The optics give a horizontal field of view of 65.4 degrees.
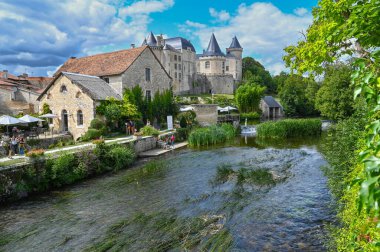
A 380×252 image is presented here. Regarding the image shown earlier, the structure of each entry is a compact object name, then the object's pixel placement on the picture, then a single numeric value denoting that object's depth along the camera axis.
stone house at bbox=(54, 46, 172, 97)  29.08
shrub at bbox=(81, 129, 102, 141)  22.58
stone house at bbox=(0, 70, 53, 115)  31.95
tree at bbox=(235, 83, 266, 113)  54.72
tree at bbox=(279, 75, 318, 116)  57.75
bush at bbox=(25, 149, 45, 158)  13.77
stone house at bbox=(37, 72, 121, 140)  24.85
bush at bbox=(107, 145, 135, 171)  17.61
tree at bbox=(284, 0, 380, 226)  1.69
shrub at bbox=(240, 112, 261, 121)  50.93
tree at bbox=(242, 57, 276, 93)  88.11
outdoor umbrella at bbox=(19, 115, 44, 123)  21.32
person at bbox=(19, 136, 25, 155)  16.75
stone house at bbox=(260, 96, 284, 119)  58.62
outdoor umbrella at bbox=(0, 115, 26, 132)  18.42
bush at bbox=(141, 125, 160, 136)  24.45
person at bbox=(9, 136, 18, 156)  16.51
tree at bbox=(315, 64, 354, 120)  31.44
